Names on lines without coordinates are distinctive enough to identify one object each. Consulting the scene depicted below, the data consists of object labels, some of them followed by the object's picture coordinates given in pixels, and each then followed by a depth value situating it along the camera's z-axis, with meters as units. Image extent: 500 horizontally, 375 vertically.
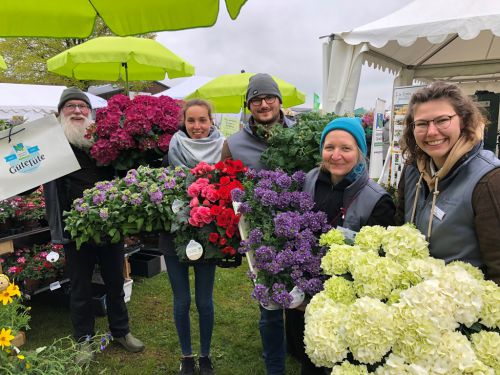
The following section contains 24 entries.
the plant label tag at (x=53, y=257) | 3.36
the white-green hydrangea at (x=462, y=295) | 1.18
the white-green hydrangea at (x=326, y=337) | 1.26
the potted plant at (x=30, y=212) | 3.80
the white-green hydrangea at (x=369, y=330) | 1.18
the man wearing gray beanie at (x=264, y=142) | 2.39
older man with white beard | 2.83
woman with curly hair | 1.39
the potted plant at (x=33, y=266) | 3.65
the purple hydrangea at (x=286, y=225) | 1.80
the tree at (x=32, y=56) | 16.44
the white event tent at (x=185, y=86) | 10.96
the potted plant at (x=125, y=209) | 2.18
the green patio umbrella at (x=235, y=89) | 7.64
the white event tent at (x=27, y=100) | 10.72
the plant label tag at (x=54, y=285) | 3.63
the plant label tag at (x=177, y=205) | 2.17
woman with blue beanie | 1.84
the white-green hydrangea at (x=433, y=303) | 1.16
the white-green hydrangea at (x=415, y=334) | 1.14
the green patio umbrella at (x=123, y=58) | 4.84
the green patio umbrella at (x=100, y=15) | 2.29
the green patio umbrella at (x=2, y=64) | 3.59
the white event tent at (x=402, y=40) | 4.66
